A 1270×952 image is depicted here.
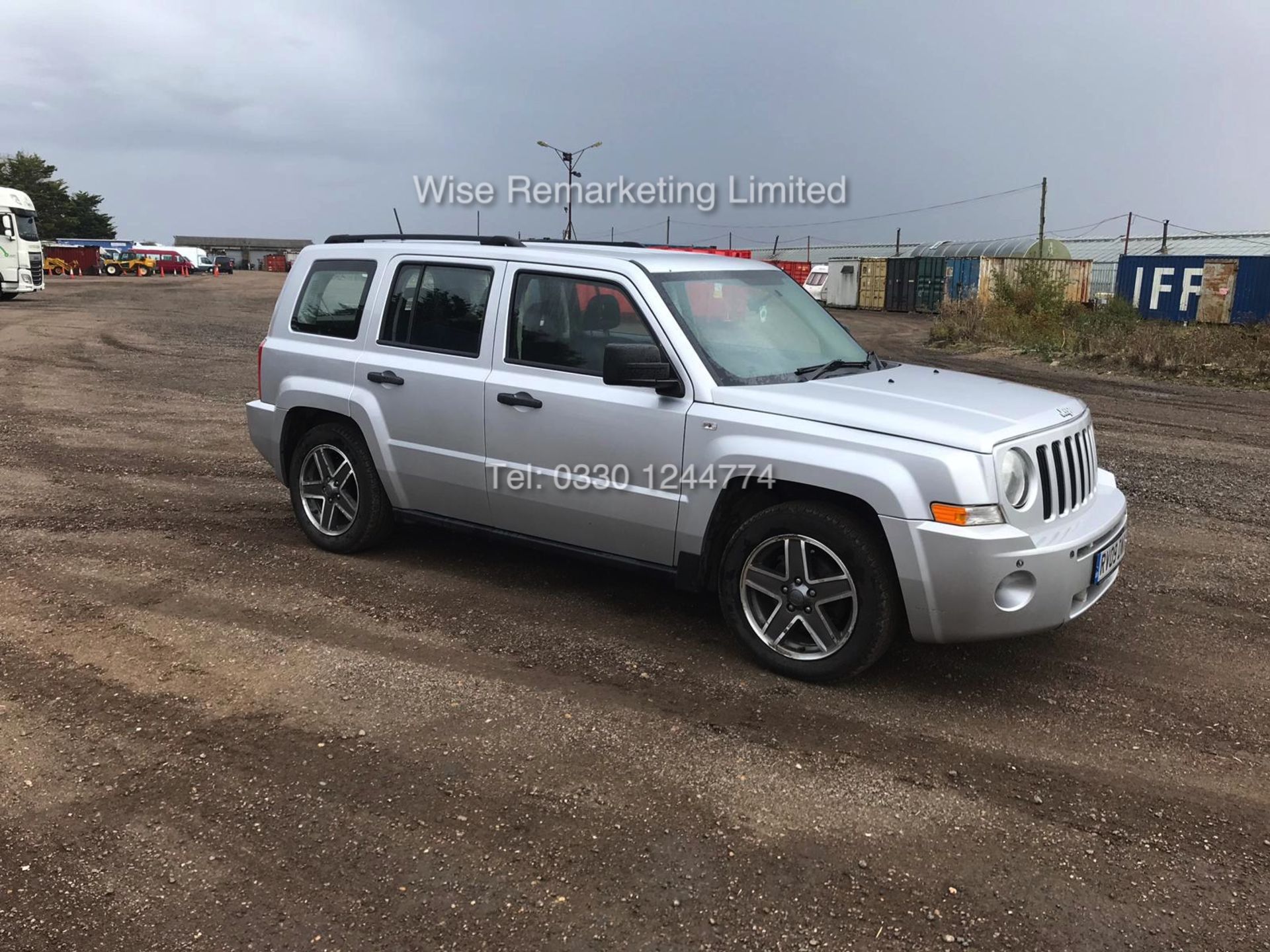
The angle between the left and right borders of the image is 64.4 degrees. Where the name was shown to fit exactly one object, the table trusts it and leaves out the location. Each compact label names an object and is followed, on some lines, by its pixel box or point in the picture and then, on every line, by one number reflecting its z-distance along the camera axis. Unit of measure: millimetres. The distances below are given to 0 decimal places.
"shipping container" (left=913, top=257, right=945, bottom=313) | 42750
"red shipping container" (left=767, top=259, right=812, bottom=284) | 52562
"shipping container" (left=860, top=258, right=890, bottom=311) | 47156
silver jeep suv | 4129
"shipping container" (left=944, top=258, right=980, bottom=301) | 40875
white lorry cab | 30156
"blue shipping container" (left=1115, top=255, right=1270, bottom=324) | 30156
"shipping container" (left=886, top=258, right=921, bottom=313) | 44562
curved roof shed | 45875
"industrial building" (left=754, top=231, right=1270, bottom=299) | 43312
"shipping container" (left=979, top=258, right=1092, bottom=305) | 36844
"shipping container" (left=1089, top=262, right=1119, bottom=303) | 42594
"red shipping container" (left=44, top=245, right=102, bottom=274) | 68750
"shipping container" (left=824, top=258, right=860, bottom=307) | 48812
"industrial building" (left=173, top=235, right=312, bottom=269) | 129625
